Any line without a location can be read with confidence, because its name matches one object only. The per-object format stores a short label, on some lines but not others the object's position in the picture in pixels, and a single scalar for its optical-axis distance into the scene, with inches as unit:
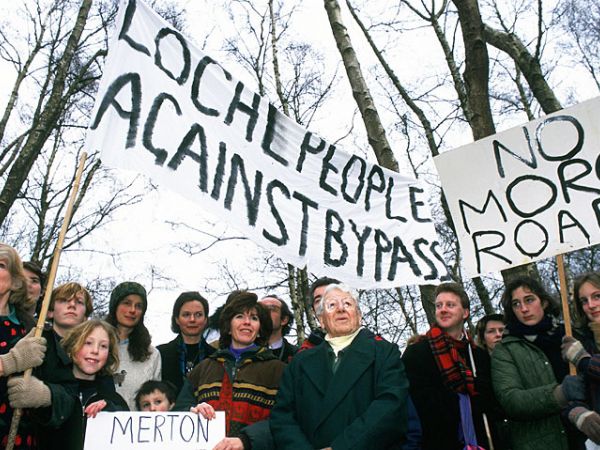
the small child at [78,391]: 111.1
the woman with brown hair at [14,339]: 108.3
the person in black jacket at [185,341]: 162.2
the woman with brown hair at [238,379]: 125.3
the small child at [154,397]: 140.6
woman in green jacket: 130.9
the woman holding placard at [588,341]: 121.8
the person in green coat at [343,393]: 111.7
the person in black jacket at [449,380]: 139.6
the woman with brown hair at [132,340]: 150.0
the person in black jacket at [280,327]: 169.6
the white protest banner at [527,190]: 145.6
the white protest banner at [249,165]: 144.9
